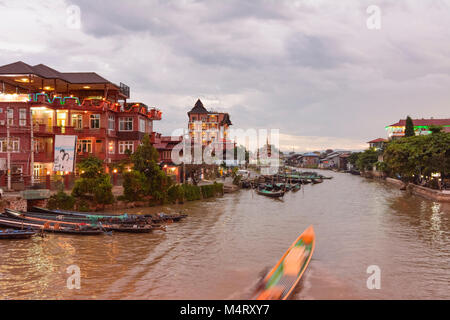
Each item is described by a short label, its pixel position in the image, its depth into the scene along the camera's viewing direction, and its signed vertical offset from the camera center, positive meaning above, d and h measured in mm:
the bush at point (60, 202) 31125 -3460
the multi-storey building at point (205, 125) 117875 +13485
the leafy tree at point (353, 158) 136550 +1990
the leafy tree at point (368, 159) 114000 +1314
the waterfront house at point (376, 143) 134125 +8086
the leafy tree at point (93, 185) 32719 -2027
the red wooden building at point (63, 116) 38562 +5878
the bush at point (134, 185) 36281 -2272
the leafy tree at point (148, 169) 37812 -606
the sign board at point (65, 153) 36156 +1133
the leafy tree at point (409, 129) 80750 +7945
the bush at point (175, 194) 41078 -3648
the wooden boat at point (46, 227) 24609 -4500
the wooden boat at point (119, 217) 27194 -4328
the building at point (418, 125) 108200 +12365
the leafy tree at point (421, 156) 50781 +1065
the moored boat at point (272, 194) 54062 -4856
